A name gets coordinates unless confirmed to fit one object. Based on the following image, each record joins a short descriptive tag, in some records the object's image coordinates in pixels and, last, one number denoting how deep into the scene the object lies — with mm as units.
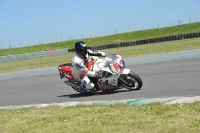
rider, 10875
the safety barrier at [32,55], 39156
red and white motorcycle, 10641
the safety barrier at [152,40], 40125
